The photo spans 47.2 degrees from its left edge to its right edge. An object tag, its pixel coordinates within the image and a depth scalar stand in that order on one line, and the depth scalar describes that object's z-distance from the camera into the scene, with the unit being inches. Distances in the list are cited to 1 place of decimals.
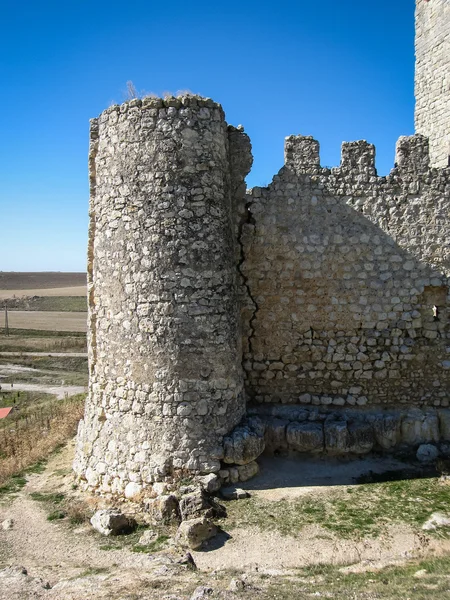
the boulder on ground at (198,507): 275.0
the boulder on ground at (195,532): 255.8
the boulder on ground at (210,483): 293.1
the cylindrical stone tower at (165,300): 303.1
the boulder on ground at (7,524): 286.8
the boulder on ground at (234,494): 298.5
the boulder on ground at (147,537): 264.1
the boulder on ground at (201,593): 197.9
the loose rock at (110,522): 273.7
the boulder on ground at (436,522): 260.1
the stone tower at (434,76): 404.8
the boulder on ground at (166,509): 278.7
